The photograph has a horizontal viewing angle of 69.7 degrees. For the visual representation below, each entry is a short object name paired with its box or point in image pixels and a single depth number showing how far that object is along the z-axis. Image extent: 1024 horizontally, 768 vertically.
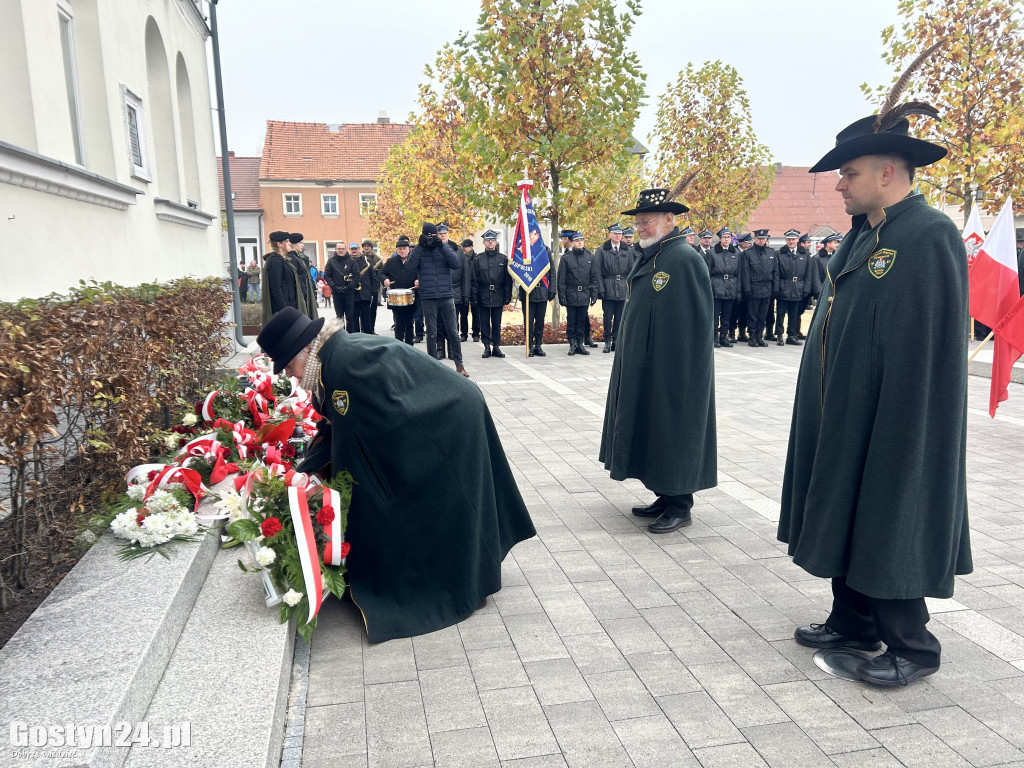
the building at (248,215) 48.56
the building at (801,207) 51.47
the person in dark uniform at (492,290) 13.38
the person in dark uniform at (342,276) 14.16
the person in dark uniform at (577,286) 13.34
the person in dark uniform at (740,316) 15.36
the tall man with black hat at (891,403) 2.73
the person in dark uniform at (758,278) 14.63
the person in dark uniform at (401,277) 13.27
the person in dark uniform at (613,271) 13.71
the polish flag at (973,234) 9.78
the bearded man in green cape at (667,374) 4.58
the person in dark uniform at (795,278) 14.84
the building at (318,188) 47.47
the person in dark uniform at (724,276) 14.30
